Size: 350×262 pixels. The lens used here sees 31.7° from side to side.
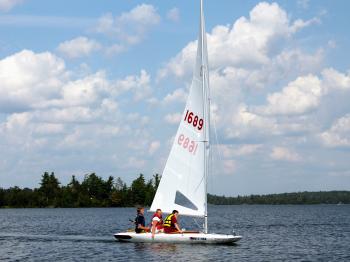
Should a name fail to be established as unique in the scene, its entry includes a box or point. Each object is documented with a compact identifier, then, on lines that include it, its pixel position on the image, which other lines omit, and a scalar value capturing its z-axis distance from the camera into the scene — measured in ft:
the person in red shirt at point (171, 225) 123.34
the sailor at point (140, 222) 128.36
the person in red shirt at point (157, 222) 123.85
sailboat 119.03
